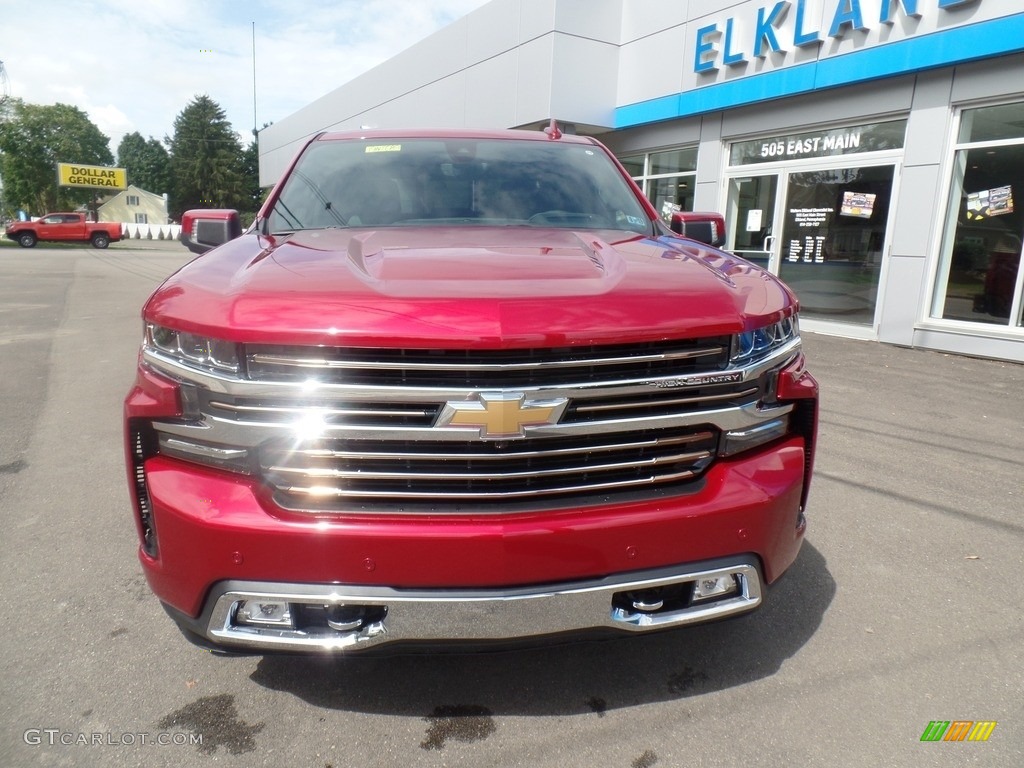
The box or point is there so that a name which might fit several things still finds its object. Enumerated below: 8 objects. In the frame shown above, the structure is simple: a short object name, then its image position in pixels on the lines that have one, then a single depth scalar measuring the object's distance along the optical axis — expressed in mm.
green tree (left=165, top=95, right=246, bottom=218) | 74312
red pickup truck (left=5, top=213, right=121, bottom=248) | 37188
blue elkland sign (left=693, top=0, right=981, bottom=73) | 8805
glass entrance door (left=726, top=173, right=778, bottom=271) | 11305
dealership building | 8352
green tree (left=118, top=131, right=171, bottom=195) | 102906
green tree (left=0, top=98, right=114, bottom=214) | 65000
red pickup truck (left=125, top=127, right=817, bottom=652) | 1738
